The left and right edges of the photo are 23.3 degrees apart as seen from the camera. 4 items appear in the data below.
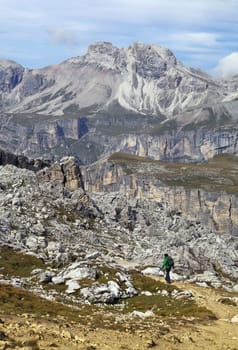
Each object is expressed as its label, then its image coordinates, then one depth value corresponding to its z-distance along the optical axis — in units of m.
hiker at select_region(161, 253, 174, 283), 55.12
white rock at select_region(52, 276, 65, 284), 52.55
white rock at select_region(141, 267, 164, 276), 64.64
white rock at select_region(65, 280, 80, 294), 50.03
